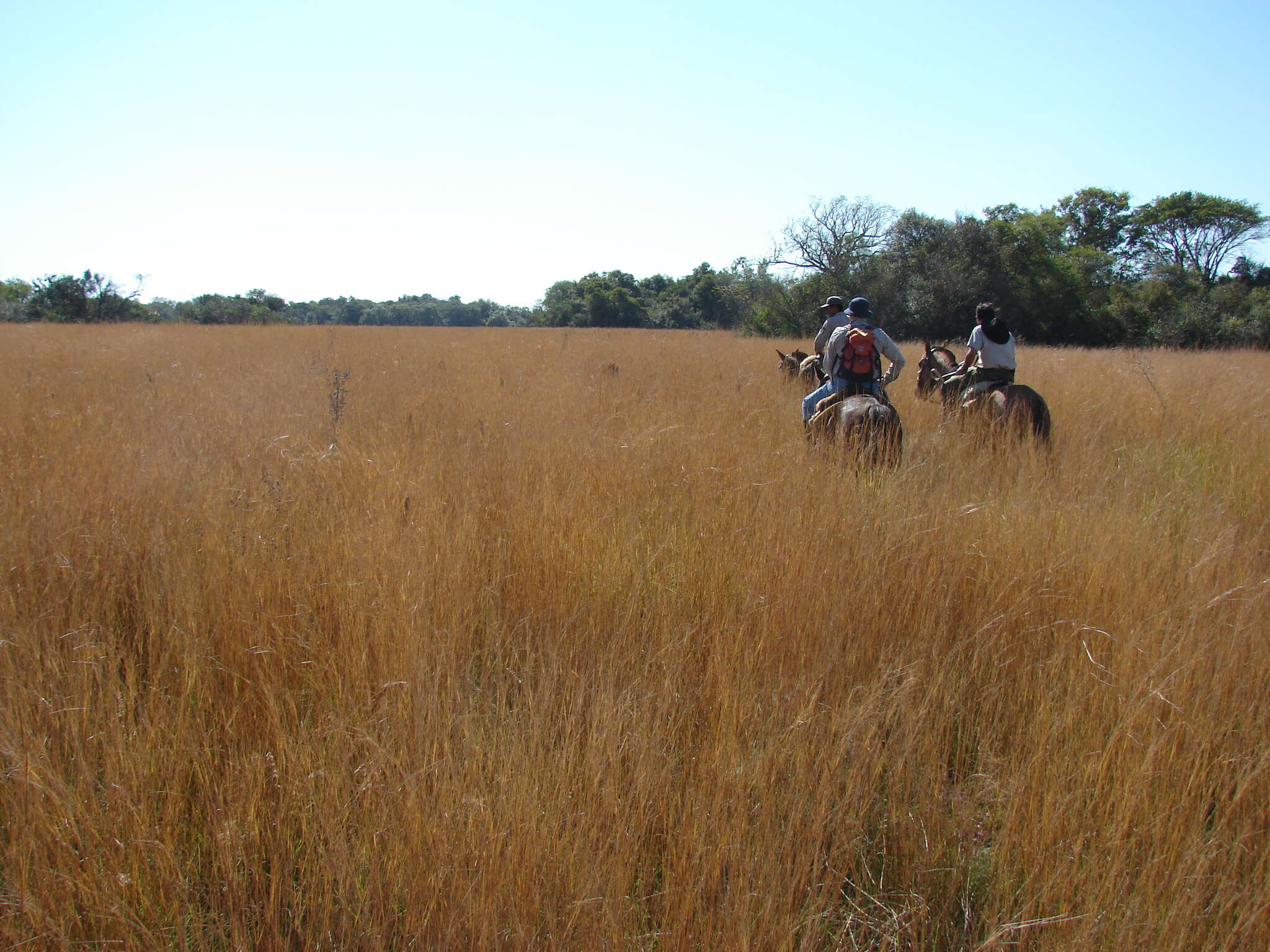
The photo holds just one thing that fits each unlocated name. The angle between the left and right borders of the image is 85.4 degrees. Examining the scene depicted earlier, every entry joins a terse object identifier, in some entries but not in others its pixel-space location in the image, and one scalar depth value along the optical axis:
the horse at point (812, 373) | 8.45
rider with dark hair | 6.74
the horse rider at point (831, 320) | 8.00
